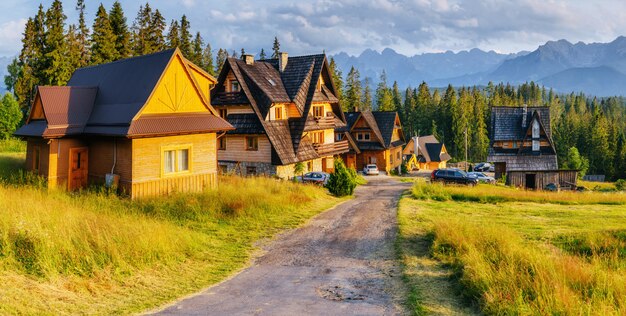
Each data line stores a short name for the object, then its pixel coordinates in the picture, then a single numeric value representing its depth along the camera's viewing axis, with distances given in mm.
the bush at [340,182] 29453
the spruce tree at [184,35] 74700
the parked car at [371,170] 57594
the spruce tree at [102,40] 54781
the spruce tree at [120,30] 58906
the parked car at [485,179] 49319
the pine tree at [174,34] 72281
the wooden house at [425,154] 81925
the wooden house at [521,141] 59469
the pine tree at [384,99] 103312
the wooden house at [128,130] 21125
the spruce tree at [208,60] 88000
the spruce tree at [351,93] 94438
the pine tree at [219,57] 104475
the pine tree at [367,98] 118562
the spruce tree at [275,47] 85081
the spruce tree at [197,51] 77775
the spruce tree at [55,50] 49812
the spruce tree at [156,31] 66500
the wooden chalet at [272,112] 38219
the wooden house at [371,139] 62688
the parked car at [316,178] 34872
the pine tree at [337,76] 90262
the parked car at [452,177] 39531
